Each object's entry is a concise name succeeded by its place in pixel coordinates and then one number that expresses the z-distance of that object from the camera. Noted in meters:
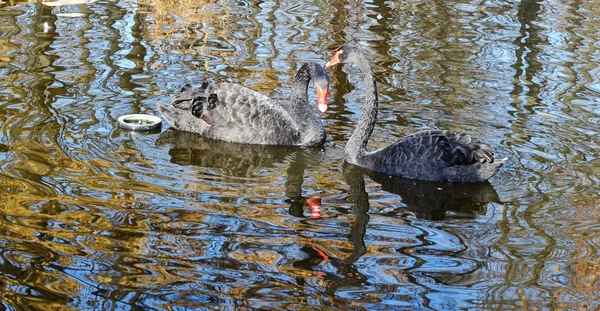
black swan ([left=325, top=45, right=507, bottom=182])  6.79
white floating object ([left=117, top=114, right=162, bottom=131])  7.57
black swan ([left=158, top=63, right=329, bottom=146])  7.62
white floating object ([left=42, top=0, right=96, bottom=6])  11.62
